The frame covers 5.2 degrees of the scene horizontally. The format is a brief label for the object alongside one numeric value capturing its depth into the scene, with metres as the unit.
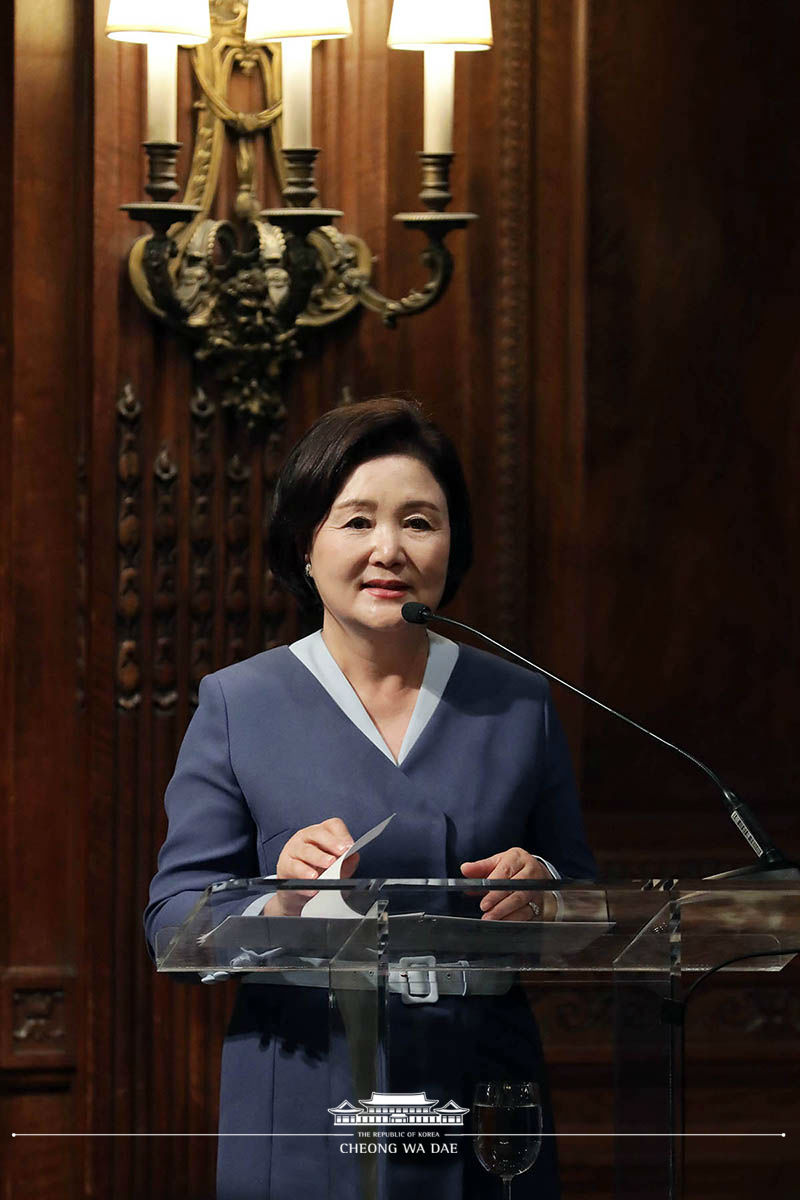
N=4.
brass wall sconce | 9.39
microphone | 8.46
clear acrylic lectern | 8.26
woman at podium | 8.78
